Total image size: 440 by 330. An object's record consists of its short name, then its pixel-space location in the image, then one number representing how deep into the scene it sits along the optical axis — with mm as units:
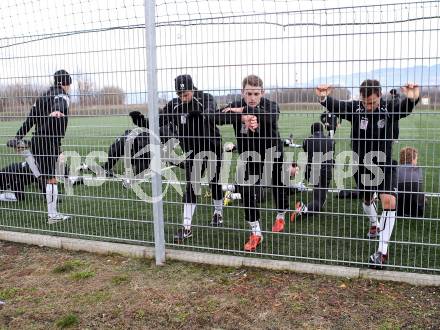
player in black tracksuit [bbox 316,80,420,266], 3911
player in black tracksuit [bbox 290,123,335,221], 5223
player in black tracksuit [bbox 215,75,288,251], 4148
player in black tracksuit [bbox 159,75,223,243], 4387
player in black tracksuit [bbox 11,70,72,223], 5062
